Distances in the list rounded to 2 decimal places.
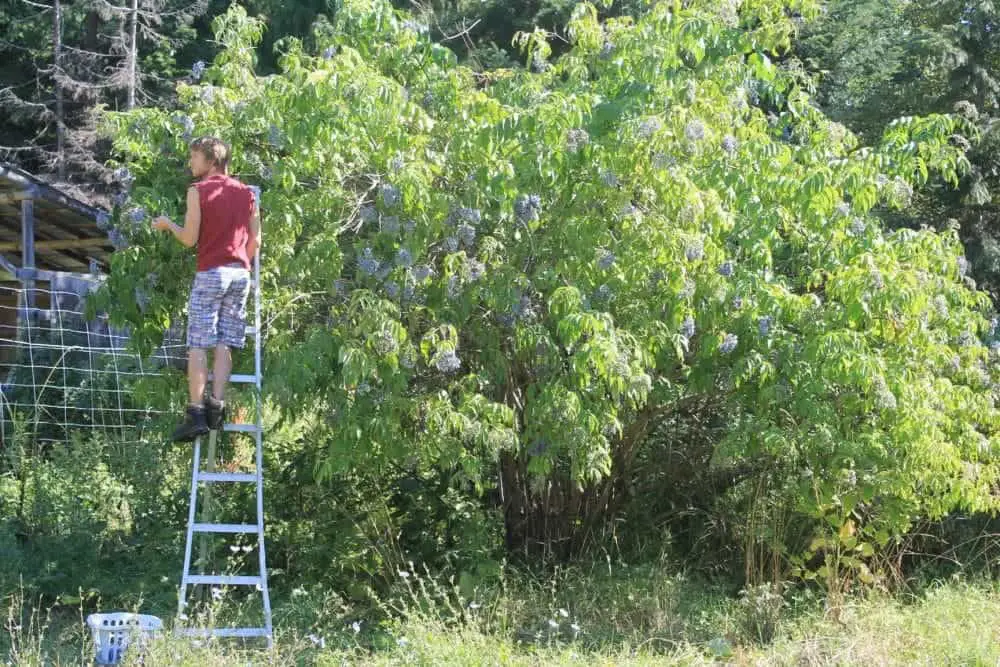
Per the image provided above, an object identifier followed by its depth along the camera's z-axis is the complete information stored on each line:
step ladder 5.80
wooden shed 11.98
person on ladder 5.88
